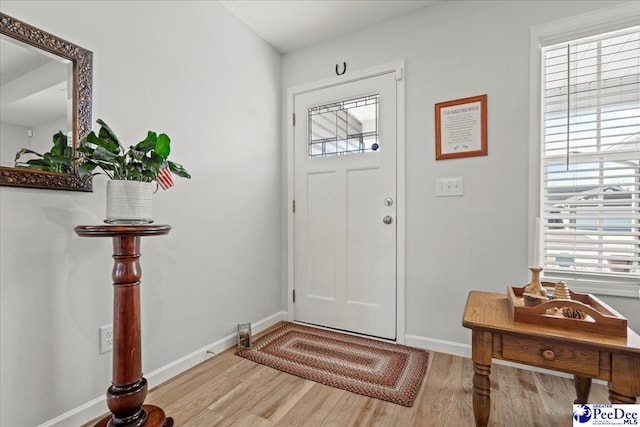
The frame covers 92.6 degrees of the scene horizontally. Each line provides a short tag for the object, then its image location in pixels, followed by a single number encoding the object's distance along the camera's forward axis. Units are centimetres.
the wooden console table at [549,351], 103
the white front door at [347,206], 234
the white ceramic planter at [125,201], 128
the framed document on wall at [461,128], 201
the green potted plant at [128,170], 124
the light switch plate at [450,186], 208
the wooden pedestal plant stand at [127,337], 126
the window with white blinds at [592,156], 168
